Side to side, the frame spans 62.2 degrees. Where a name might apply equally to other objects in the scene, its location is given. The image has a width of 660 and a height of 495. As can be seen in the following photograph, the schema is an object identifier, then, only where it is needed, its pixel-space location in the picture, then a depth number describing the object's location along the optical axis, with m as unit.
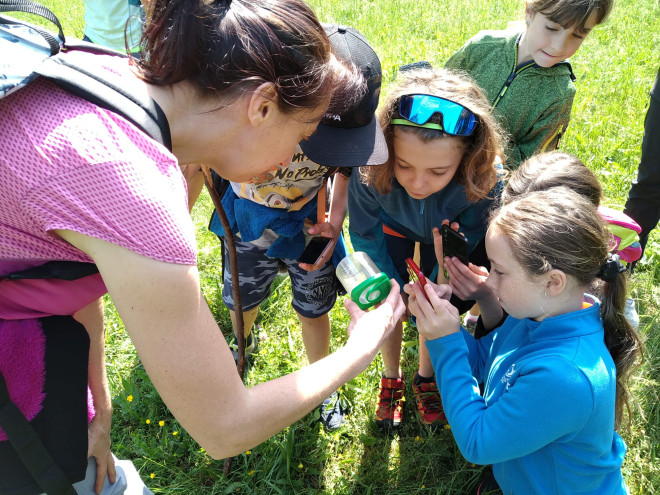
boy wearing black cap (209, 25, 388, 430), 1.75
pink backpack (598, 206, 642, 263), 2.11
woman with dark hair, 0.88
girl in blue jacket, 1.50
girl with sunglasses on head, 1.99
